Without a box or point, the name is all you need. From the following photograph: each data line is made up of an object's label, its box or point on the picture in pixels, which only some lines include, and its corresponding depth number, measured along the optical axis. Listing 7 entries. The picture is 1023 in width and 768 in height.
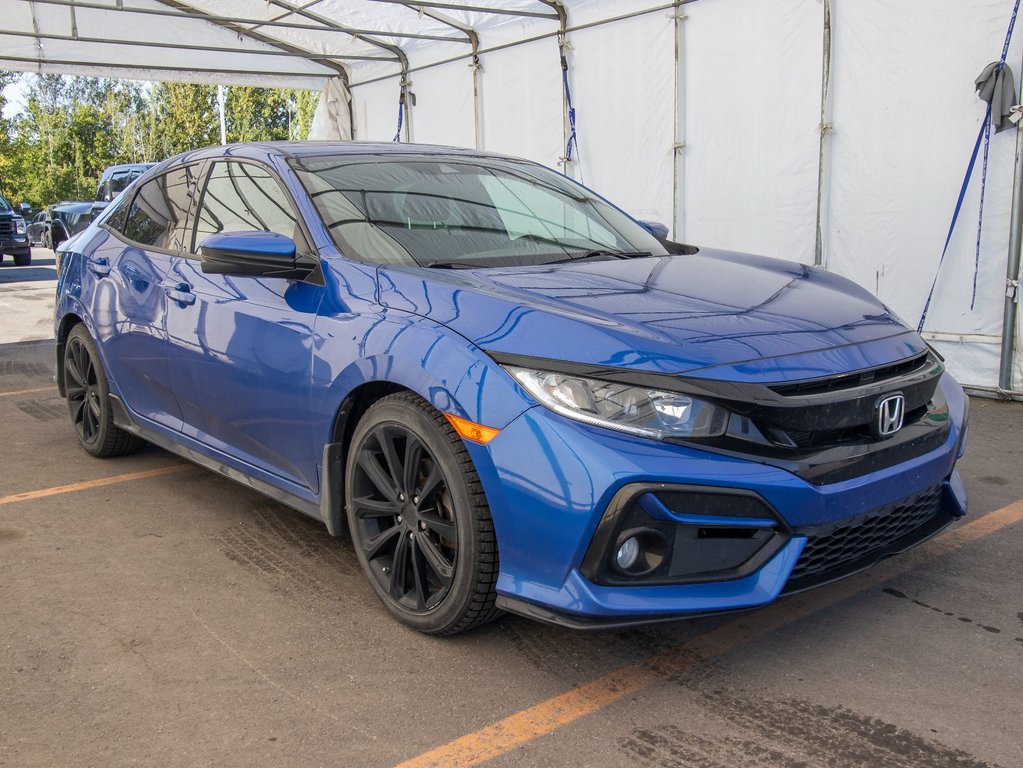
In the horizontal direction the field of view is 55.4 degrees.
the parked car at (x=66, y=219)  17.97
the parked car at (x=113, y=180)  18.23
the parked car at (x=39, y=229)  26.20
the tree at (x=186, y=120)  42.91
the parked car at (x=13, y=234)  19.70
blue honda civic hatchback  2.49
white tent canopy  6.61
